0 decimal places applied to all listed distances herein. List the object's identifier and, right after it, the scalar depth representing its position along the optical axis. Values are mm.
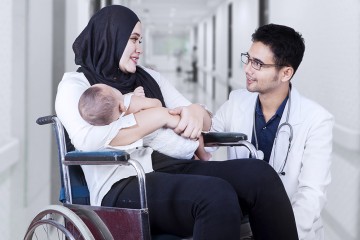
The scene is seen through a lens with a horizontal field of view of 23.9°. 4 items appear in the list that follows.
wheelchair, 2316
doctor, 2671
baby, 2430
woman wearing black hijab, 2333
